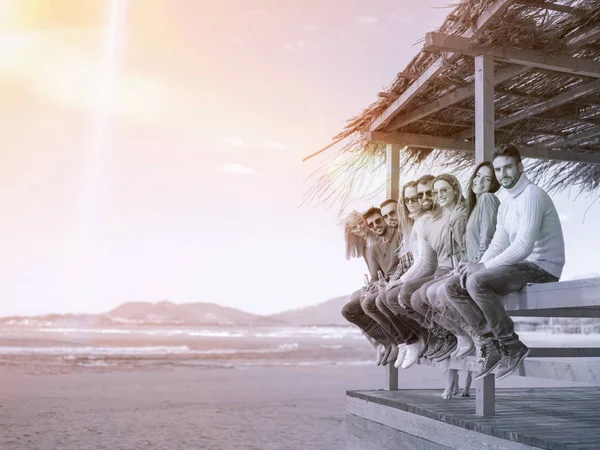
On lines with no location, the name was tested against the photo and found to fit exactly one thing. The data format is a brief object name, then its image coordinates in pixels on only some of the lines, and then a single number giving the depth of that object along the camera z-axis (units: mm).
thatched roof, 5082
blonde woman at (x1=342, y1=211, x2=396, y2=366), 5934
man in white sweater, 4027
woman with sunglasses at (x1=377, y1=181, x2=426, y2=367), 5293
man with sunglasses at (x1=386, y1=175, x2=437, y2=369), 5059
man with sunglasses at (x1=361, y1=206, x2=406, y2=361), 5672
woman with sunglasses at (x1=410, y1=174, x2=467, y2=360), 4852
